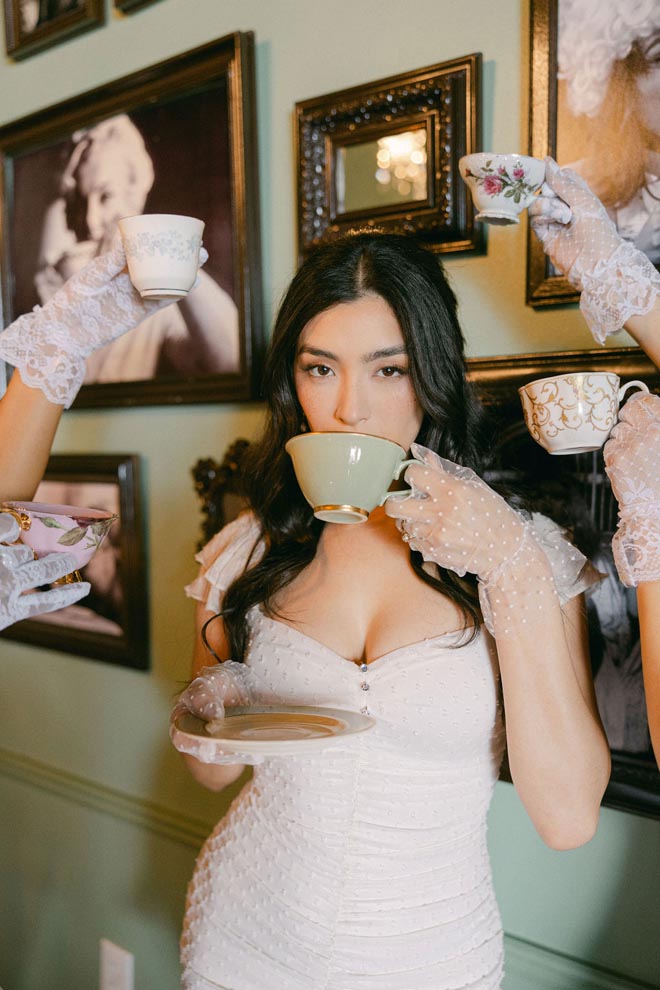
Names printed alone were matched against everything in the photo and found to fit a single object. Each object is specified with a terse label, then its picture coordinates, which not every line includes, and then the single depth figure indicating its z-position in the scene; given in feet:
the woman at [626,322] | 3.46
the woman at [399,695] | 3.94
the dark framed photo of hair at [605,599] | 4.70
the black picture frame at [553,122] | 4.66
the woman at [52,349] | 4.51
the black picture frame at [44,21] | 7.09
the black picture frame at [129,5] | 6.77
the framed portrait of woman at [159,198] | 6.17
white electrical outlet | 7.28
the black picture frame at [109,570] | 7.23
